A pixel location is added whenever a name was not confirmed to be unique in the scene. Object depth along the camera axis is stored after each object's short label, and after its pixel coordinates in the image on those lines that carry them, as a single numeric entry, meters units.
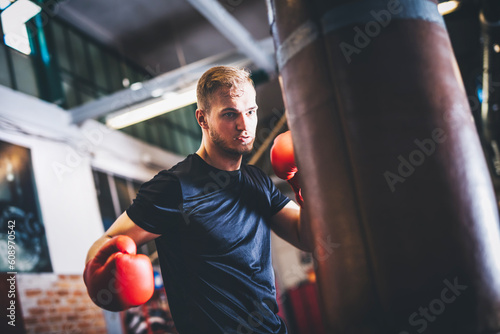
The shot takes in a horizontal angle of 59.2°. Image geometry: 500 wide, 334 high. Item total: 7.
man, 1.50
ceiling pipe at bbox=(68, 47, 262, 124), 5.39
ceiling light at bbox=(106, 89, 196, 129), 5.65
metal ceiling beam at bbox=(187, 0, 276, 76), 4.84
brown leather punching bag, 0.92
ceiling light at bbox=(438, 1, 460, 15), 4.74
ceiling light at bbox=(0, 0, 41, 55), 4.67
